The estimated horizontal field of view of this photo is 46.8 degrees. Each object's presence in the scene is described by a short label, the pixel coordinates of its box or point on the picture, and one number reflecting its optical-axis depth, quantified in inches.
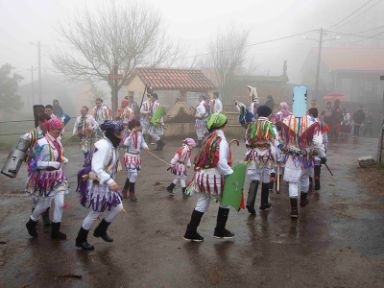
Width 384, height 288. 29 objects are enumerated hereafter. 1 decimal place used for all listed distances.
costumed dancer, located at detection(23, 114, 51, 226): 249.4
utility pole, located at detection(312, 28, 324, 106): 1288.1
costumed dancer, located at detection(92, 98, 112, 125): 508.1
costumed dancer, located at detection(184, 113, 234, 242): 224.1
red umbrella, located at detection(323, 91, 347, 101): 917.3
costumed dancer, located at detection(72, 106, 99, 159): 435.2
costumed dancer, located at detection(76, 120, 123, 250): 209.0
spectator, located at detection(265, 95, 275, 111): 654.3
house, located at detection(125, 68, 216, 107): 710.5
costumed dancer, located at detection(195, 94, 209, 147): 606.2
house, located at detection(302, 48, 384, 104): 1315.2
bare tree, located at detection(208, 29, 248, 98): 1363.2
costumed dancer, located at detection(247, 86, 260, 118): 405.9
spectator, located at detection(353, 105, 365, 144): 834.8
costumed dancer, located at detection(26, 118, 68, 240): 234.3
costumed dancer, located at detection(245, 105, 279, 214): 279.6
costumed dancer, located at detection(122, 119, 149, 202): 321.1
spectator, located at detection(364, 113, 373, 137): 932.0
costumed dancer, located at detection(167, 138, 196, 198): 324.2
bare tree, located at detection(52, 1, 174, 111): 916.6
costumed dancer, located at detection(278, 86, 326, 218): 278.1
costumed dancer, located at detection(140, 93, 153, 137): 581.9
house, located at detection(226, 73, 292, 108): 1325.0
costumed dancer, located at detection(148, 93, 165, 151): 575.2
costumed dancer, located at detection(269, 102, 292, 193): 396.0
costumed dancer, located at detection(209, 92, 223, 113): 606.3
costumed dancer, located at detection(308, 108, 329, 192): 354.6
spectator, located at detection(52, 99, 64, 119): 654.9
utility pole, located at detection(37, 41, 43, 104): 1825.8
